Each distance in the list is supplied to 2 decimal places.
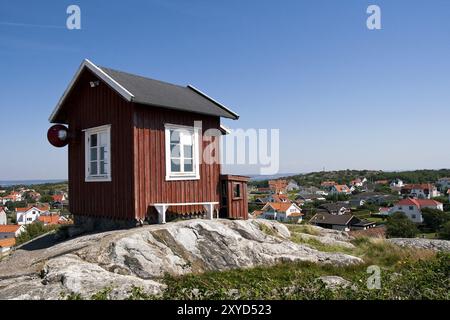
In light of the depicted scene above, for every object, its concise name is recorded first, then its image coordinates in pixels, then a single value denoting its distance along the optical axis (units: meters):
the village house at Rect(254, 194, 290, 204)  101.47
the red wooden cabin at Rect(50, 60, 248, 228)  10.96
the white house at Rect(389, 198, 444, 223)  72.52
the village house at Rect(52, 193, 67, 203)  126.28
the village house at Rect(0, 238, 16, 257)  53.83
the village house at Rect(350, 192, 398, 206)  99.53
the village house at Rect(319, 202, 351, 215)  76.56
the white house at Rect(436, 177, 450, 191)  129.75
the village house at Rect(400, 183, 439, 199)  109.25
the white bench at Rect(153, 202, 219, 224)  11.08
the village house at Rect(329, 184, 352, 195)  129.45
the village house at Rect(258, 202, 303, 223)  79.89
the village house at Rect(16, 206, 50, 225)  93.98
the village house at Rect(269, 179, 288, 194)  134.10
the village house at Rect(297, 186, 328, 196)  132.77
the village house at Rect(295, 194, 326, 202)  112.47
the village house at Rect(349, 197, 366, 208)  99.62
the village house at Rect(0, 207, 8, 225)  93.48
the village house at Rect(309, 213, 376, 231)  53.69
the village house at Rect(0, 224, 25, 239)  70.75
